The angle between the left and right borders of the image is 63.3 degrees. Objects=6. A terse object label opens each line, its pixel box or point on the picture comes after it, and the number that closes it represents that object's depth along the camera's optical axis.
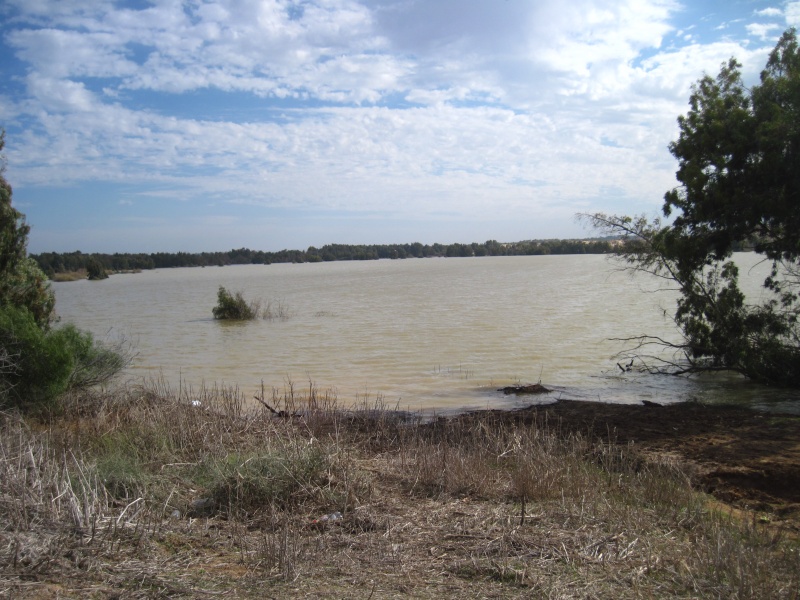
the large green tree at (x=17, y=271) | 12.80
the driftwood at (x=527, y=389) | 14.99
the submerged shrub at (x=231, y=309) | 35.28
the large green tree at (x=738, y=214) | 12.96
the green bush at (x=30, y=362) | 10.89
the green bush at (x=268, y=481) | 5.98
